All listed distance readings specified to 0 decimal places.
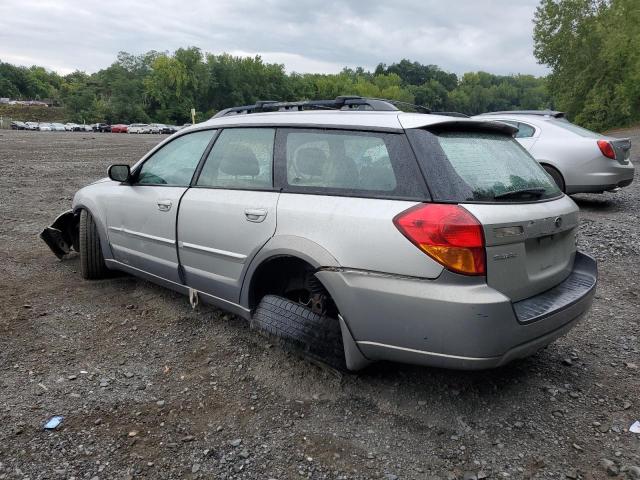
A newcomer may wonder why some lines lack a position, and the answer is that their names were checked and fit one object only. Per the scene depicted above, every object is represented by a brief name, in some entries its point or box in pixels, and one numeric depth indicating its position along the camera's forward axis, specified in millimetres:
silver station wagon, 2344
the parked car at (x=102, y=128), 77312
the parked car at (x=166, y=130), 71812
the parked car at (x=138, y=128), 71500
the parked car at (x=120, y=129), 73938
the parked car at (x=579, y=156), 7652
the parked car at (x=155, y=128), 70994
